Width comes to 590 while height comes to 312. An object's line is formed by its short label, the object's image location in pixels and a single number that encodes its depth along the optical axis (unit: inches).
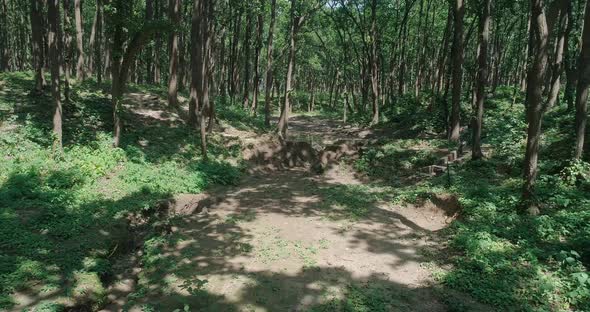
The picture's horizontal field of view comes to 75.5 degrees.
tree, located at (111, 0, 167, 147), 496.1
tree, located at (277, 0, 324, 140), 762.2
